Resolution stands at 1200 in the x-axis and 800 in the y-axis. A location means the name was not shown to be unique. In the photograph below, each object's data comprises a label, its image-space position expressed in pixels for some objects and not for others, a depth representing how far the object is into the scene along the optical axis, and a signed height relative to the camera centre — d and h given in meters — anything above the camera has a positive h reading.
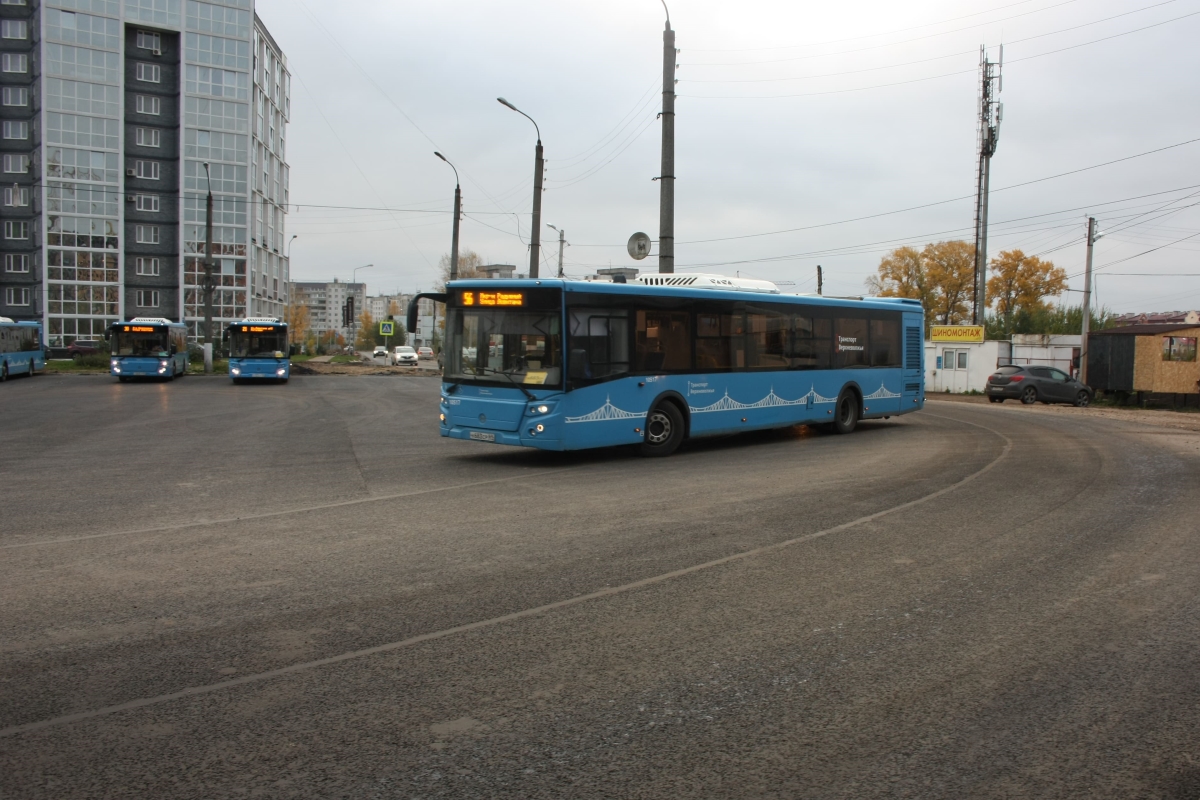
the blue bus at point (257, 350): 39.44 +0.15
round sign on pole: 25.17 +3.03
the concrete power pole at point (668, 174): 21.55 +4.28
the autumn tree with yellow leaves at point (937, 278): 81.19 +7.65
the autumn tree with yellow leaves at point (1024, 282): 76.19 +6.95
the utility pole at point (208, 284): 45.69 +3.29
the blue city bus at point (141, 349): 39.59 +0.09
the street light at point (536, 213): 29.08 +4.43
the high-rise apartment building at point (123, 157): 78.44 +16.38
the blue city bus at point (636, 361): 13.85 +0.01
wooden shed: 36.72 +0.45
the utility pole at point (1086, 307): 41.06 +2.80
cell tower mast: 47.59 +11.26
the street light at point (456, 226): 36.59 +5.16
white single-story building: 46.06 +0.52
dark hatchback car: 36.38 -0.65
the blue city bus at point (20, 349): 40.28 -0.03
